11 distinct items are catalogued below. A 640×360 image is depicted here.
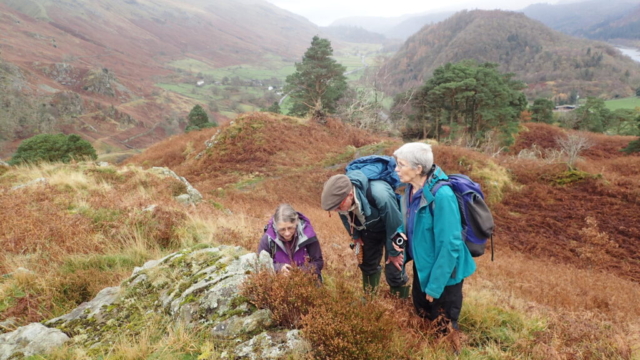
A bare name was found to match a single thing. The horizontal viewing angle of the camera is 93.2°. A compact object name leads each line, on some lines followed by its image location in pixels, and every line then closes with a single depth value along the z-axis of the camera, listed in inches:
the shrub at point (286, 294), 93.8
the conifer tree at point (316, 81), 999.6
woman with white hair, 92.0
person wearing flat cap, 103.7
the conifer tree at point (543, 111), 1446.9
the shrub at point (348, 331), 79.4
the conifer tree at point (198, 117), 1187.3
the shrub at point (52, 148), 636.7
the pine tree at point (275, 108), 1301.7
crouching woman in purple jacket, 112.0
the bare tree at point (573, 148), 499.4
